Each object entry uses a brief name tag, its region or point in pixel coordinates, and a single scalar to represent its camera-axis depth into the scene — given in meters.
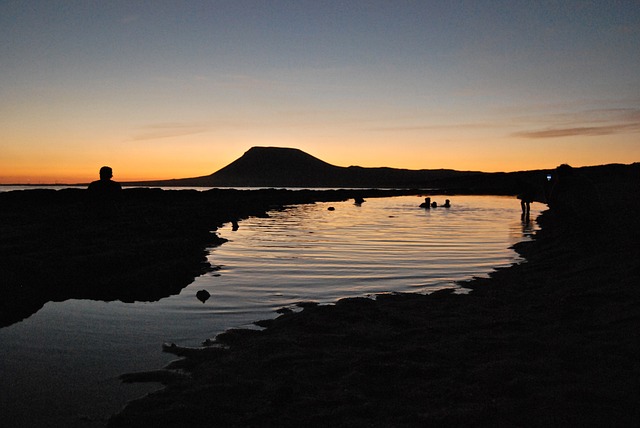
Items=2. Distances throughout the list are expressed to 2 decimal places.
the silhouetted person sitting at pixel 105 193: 19.08
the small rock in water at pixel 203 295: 9.60
